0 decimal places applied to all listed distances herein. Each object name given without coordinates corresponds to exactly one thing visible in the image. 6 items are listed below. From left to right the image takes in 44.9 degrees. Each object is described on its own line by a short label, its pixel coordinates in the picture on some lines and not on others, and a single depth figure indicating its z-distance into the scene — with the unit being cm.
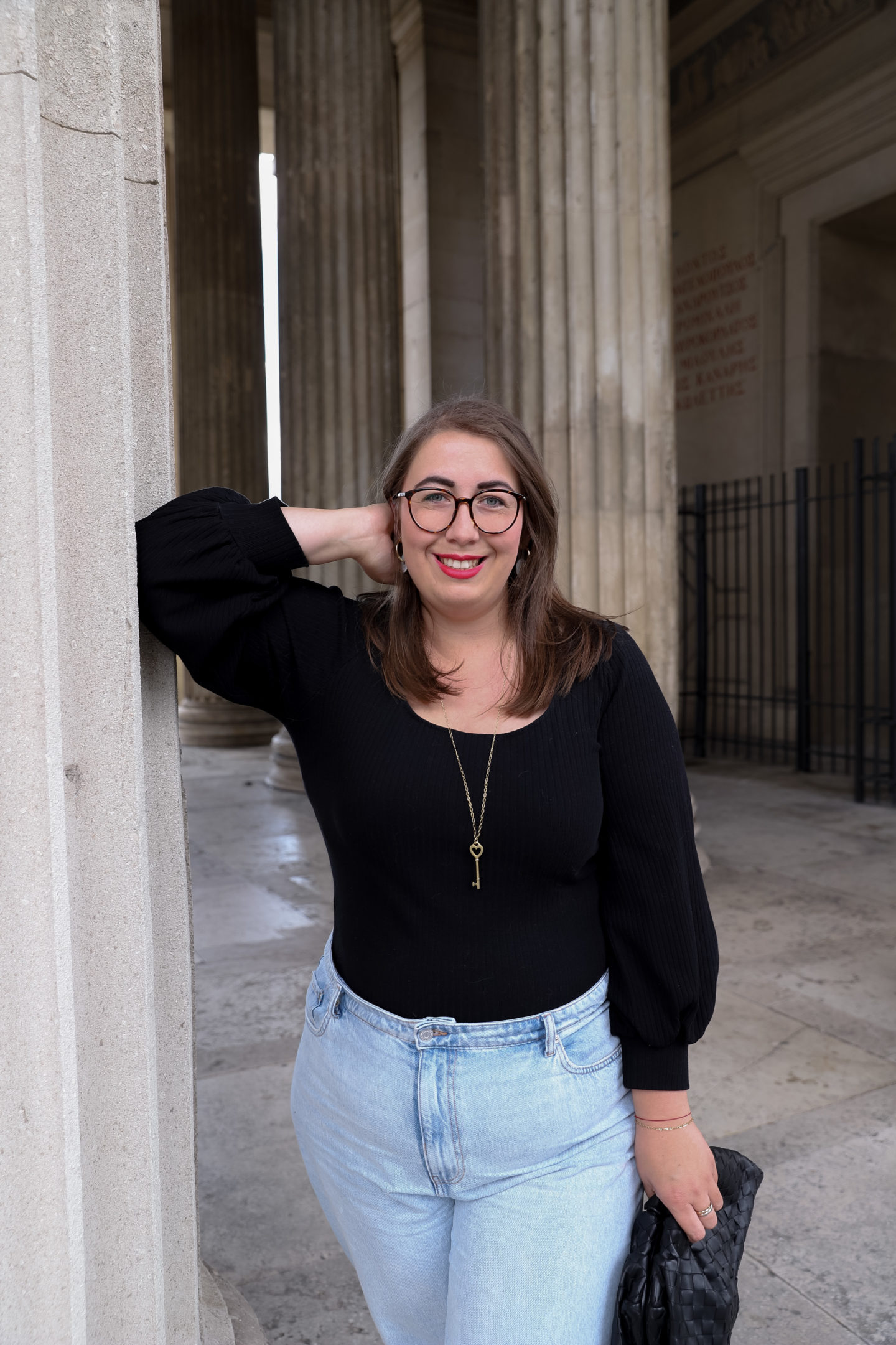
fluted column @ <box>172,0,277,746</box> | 1282
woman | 154
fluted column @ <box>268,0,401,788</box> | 934
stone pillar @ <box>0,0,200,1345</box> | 116
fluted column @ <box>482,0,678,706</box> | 632
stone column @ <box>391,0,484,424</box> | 1345
